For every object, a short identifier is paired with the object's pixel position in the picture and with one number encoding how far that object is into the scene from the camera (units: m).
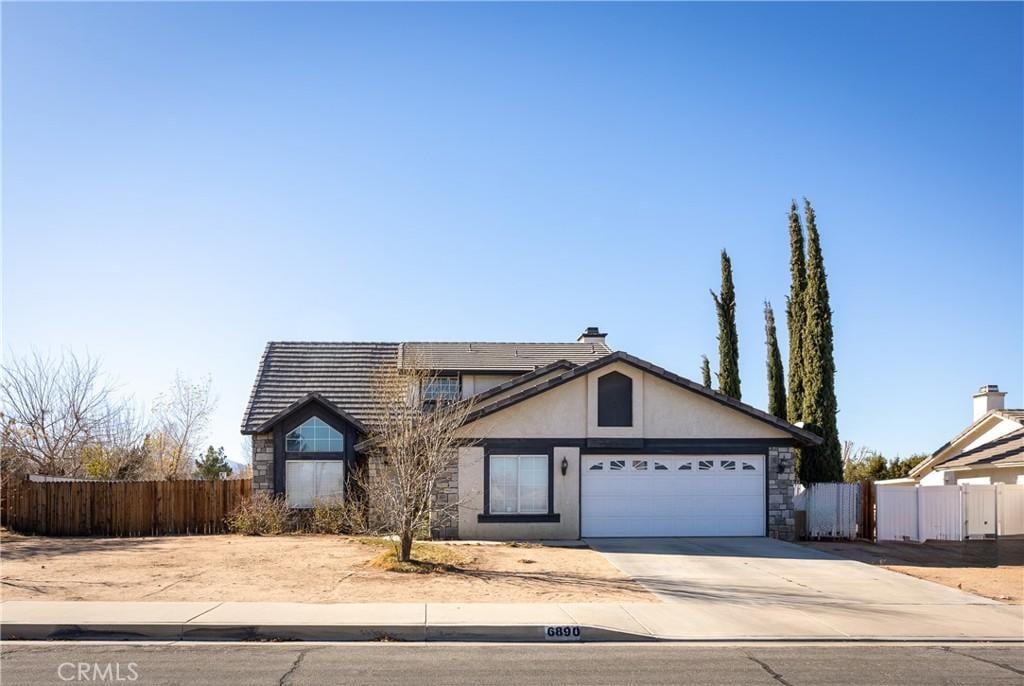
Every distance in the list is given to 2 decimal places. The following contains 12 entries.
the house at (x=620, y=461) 23.50
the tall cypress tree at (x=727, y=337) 37.62
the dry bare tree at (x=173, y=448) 38.88
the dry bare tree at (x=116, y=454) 31.20
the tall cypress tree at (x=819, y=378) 28.70
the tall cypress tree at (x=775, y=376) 35.53
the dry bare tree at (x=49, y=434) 30.30
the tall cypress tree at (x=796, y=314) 30.94
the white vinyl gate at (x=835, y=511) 25.16
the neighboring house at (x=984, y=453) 27.20
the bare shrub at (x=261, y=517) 25.70
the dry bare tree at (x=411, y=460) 18.33
